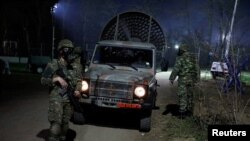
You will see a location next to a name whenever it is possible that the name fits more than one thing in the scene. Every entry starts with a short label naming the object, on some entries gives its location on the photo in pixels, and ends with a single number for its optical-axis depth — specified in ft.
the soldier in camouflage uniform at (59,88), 22.59
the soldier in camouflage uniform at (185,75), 35.01
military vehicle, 30.66
